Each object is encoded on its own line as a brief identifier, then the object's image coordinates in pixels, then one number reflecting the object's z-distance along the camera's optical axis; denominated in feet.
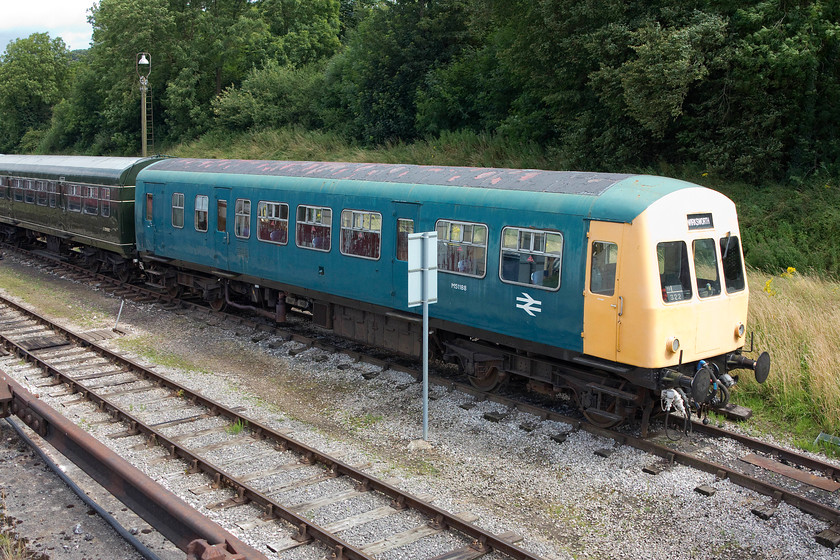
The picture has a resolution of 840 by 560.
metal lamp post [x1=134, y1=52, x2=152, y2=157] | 88.33
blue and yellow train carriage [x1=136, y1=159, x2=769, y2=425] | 29.53
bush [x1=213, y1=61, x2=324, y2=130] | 129.18
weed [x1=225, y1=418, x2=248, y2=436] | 32.73
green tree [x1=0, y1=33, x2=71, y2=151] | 214.48
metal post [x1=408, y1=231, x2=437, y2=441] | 31.12
